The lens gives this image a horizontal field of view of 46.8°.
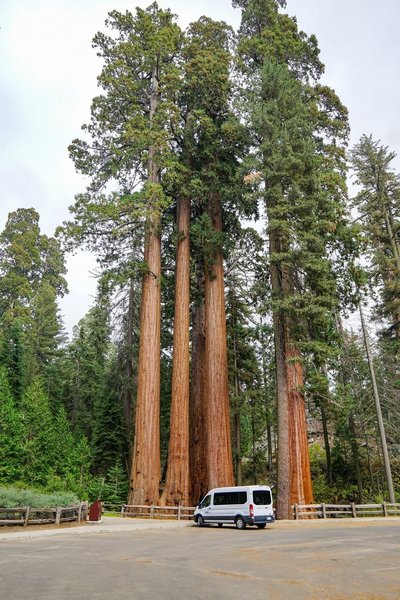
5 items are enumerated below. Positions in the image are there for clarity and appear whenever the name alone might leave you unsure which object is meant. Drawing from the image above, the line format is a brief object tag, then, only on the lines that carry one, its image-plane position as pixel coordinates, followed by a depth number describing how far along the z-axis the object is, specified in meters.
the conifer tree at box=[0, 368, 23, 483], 27.91
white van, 15.76
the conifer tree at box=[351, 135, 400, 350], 29.88
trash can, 17.95
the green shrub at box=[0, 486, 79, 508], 14.70
